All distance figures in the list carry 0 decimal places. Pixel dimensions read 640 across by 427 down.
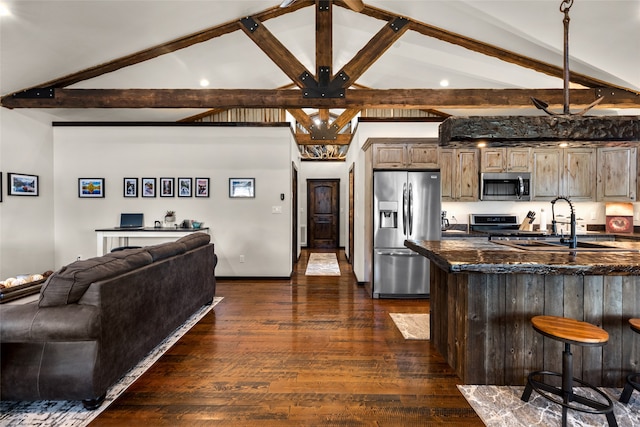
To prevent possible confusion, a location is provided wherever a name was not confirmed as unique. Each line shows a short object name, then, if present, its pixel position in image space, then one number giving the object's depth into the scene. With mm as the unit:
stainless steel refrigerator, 4344
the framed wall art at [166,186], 5484
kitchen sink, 2602
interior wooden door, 9219
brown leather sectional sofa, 1900
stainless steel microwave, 4848
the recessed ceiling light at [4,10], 2780
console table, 4785
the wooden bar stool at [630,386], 1978
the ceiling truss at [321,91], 3793
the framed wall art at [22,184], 4502
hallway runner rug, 5956
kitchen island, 2297
